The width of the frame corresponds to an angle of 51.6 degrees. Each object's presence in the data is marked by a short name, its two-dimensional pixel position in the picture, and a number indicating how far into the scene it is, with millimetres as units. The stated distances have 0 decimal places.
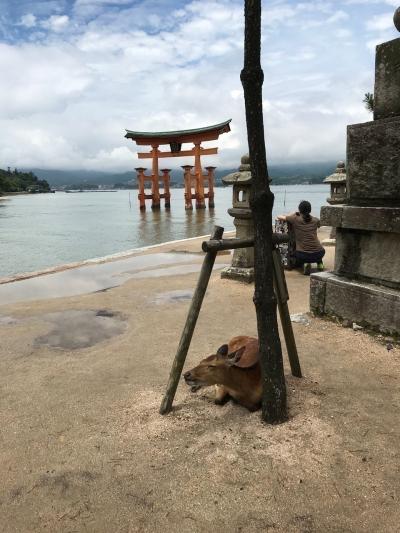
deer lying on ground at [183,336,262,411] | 3094
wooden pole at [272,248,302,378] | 3240
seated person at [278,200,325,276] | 7938
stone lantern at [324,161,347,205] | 11609
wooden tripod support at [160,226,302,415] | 3049
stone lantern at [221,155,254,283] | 7742
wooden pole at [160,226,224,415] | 3098
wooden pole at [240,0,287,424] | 2604
